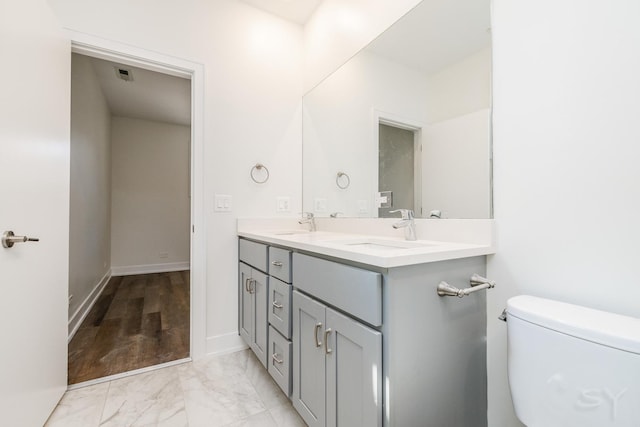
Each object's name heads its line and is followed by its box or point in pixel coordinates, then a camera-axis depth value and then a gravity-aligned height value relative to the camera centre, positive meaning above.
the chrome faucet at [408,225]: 1.26 -0.05
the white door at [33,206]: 0.96 +0.03
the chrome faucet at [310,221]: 2.02 -0.05
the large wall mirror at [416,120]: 1.13 +0.48
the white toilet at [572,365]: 0.60 -0.36
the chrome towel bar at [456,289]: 0.87 -0.24
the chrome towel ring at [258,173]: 2.02 +0.29
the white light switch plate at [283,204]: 2.11 +0.07
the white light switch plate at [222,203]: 1.88 +0.07
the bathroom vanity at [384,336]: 0.79 -0.40
